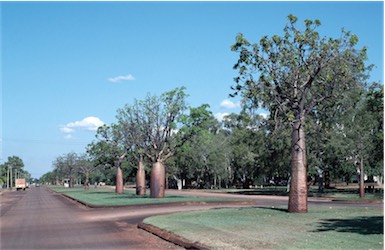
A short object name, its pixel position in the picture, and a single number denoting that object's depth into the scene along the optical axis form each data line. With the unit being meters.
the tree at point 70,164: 107.56
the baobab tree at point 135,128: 39.31
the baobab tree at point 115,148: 54.21
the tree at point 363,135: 40.47
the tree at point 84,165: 88.56
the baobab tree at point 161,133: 37.69
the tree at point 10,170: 163.12
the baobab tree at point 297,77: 21.22
